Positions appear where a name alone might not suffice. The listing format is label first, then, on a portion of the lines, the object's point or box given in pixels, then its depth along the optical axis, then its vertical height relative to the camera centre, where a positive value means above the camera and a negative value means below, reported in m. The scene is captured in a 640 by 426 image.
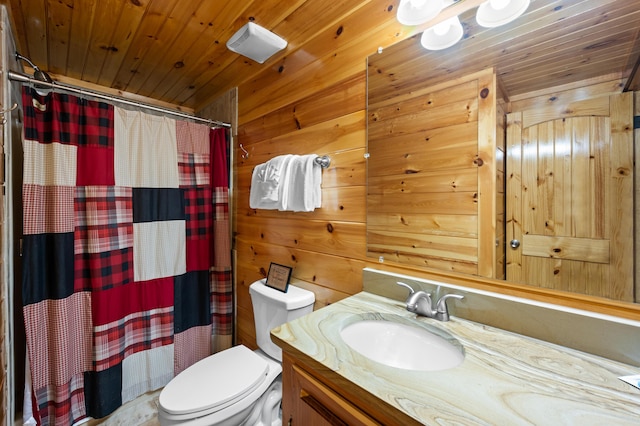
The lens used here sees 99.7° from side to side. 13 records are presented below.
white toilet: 1.07 -0.76
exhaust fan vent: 1.34 +0.88
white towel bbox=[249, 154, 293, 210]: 1.41 +0.15
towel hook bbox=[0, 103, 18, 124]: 1.13 +0.42
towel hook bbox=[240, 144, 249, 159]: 1.92 +0.41
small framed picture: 1.47 -0.38
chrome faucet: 0.90 -0.33
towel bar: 1.35 +0.25
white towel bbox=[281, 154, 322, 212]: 1.34 +0.13
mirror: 0.69 +0.10
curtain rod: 1.27 +0.65
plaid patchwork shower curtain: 1.36 -0.23
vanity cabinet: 0.56 -0.46
